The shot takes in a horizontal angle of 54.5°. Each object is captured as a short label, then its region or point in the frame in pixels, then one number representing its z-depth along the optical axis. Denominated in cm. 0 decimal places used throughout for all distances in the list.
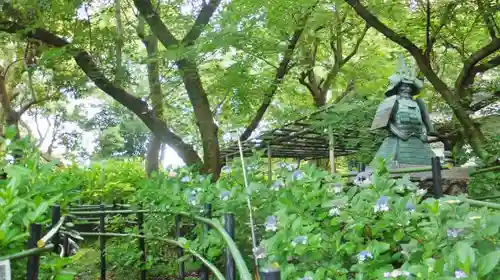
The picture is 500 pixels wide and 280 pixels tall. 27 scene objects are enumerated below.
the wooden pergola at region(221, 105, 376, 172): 724
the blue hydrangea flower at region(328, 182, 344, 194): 219
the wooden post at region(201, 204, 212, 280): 214
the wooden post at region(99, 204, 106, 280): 380
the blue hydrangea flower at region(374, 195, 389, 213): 158
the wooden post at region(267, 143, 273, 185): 347
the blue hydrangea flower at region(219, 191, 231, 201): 253
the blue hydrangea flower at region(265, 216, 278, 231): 181
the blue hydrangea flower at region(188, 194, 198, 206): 265
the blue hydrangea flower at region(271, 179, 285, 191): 242
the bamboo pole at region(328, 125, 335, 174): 717
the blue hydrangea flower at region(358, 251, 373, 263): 149
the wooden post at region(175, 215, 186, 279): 252
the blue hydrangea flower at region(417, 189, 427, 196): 201
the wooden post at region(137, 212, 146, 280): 343
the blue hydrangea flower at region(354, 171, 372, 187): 218
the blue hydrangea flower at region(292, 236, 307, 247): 159
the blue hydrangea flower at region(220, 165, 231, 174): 327
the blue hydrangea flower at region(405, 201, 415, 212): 158
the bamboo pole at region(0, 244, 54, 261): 111
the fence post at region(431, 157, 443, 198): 325
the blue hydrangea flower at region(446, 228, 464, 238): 136
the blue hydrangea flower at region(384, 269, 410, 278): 130
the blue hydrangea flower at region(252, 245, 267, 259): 166
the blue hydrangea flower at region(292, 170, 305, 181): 228
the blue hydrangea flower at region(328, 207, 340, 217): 177
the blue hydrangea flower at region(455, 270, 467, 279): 102
